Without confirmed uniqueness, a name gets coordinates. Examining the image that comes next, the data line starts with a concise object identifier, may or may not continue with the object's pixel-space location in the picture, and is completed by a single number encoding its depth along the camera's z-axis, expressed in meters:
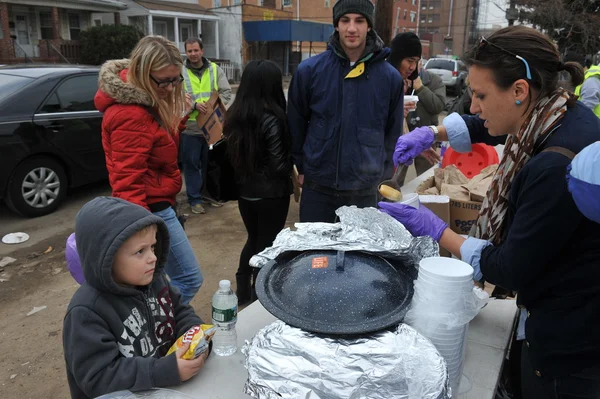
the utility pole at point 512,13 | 19.73
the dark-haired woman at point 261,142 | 3.08
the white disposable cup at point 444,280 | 1.37
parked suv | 20.58
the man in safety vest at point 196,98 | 5.39
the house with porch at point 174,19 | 24.34
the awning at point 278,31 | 28.12
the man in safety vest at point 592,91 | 5.14
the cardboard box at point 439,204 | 3.13
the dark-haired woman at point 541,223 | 1.31
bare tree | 16.03
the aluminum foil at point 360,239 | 1.59
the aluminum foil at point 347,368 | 1.11
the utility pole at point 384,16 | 6.09
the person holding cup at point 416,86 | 4.26
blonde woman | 2.29
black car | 4.92
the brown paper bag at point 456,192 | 3.33
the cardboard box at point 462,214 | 3.26
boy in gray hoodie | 1.33
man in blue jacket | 2.88
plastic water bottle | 1.65
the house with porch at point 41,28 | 18.17
